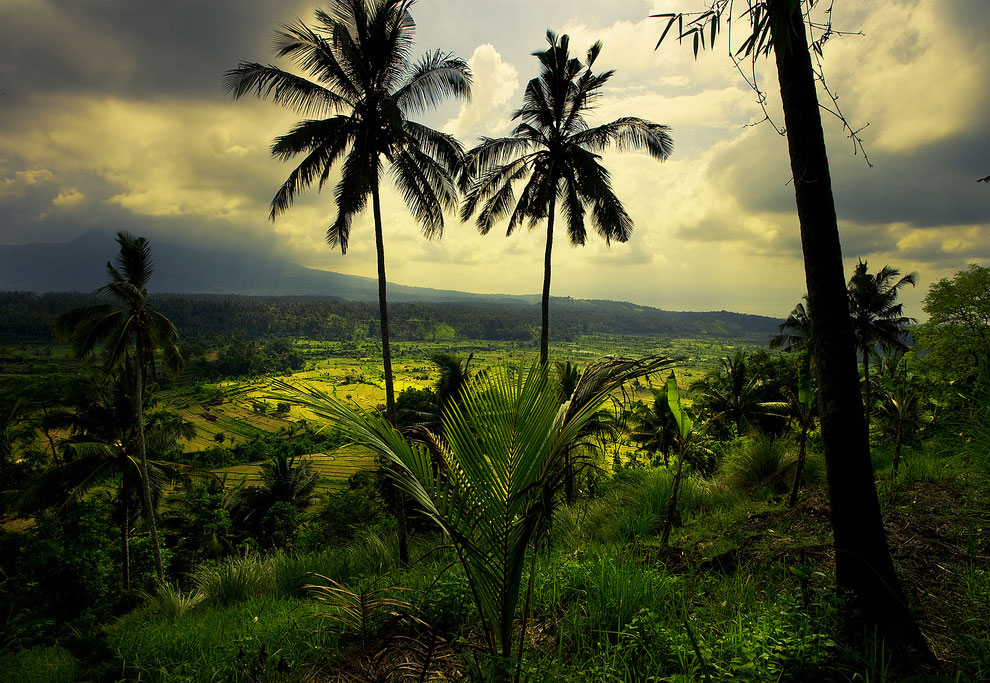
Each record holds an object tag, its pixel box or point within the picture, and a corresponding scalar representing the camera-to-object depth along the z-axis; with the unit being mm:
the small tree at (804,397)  5090
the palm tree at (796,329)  25344
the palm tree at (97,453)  12305
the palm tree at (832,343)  2668
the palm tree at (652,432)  17031
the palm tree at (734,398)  19938
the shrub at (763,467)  6777
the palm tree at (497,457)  1940
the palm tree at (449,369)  13953
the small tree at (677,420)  4387
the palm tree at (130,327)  10953
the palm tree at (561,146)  11023
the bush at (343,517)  16984
